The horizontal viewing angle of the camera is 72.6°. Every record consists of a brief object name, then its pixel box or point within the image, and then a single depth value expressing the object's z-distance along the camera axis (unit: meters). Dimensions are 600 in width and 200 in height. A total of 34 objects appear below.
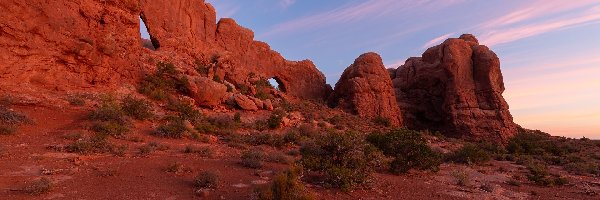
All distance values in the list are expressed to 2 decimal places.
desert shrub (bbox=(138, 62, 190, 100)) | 20.88
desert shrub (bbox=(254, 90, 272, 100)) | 28.17
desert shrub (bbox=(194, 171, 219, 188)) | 9.73
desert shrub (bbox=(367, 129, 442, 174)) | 13.45
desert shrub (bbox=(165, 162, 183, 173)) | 10.79
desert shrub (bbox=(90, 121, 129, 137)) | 14.45
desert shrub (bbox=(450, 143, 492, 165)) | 17.83
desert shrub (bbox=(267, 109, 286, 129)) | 21.38
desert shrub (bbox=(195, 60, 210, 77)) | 26.82
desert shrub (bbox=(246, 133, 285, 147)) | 17.22
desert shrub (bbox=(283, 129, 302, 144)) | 17.98
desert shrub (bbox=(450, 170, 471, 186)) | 12.25
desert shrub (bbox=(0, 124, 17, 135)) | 12.90
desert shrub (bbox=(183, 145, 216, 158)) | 13.39
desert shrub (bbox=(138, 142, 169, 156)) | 12.65
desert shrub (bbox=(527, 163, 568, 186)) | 13.51
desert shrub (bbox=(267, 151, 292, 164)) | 12.92
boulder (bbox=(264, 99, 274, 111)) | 25.19
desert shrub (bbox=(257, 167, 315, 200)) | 8.11
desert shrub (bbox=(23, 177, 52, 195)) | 8.33
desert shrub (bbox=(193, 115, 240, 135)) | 18.39
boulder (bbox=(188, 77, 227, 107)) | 22.36
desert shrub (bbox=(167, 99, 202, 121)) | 19.58
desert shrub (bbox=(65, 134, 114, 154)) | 11.95
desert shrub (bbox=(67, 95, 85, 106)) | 16.92
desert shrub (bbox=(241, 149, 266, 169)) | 11.97
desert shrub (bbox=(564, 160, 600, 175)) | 16.58
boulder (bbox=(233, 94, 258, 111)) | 23.69
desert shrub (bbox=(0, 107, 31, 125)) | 13.71
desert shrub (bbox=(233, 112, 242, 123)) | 21.10
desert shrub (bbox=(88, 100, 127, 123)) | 15.85
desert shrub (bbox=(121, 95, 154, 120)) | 17.62
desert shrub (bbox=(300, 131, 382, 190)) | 10.33
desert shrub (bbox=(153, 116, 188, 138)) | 16.08
